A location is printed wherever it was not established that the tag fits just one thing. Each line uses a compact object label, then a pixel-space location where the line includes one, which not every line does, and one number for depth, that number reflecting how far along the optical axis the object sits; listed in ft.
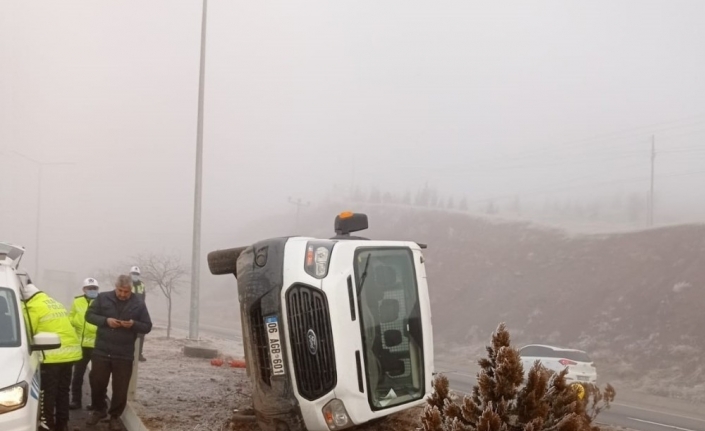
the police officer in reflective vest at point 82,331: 26.30
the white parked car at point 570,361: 58.80
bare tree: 84.33
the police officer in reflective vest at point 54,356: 21.27
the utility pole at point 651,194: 160.58
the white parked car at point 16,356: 16.42
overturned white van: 18.29
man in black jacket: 23.50
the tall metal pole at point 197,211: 57.76
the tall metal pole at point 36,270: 144.77
